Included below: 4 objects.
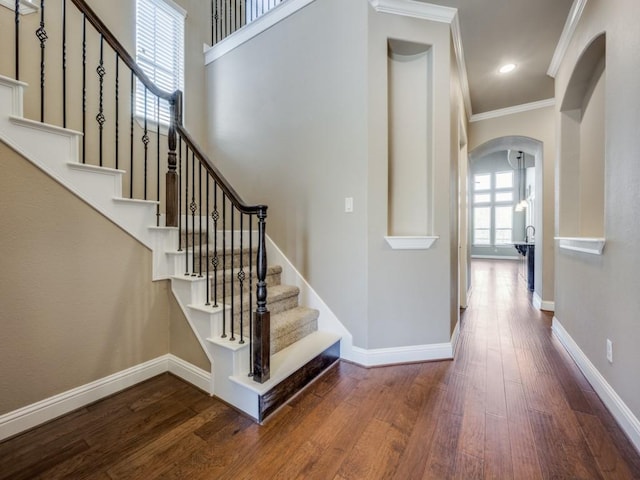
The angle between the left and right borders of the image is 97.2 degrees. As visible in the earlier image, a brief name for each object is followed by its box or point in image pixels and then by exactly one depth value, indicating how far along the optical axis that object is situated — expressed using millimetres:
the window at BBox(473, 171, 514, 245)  10203
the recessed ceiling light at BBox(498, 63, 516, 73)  3119
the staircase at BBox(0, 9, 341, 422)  1578
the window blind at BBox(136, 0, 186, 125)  3002
